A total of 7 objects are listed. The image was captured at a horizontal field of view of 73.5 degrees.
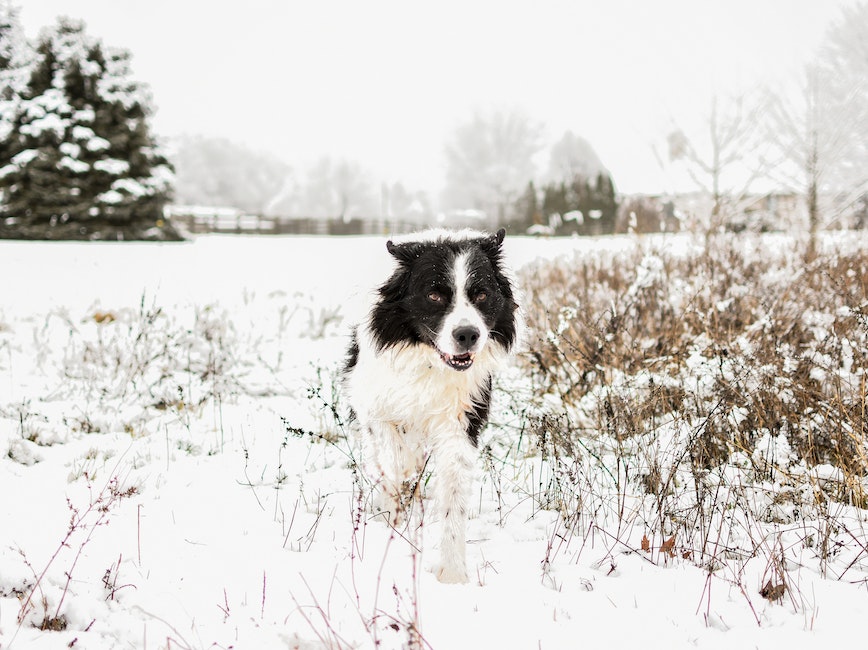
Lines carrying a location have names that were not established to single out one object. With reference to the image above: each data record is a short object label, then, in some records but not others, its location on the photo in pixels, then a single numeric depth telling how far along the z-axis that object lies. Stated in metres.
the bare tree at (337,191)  77.25
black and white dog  2.99
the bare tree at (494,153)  55.69
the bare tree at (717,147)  19.36
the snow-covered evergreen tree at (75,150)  22.34
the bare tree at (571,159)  57.47
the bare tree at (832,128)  14.84
